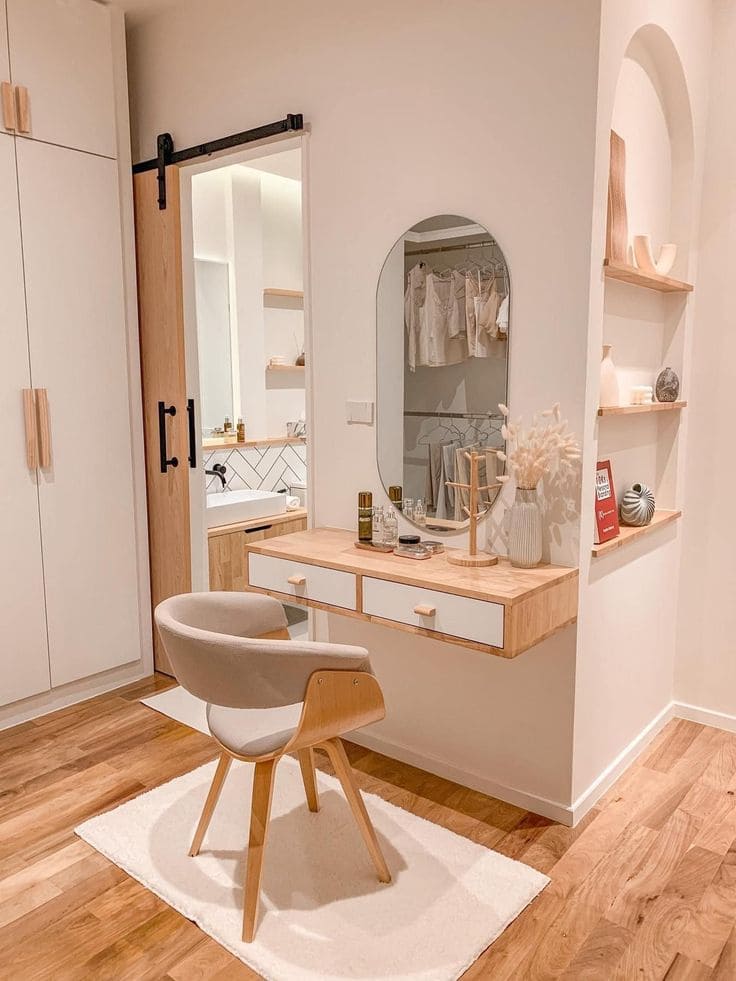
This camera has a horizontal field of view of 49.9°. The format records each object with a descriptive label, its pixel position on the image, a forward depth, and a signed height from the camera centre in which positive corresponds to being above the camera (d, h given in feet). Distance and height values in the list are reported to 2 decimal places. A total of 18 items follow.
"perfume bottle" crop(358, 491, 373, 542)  8.65 -1.52
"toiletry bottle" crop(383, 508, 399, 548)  8.58 -1.65
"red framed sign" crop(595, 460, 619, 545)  8.16 -1.33
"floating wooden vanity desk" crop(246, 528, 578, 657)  6.88 -2.01
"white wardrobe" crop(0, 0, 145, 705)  9.81 +0.28
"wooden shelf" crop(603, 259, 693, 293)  7.59 +1.03
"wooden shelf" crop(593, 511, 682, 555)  8.06 -1.69
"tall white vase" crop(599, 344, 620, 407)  8.19 -0.03
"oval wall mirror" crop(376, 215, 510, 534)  8.14 +0.15
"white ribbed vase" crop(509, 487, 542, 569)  7.64 -1.48
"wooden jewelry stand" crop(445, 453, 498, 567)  7.90 -1.54
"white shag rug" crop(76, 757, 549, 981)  6.21 -4.44
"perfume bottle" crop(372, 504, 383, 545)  8.61 -1.63
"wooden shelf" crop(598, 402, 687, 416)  7.77 -0.32
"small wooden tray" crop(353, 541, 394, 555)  8.38 -1.80
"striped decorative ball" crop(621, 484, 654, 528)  8.89 -1.44
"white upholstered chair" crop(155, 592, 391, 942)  5.97 -2.47
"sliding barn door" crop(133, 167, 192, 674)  10.96 -0.06
